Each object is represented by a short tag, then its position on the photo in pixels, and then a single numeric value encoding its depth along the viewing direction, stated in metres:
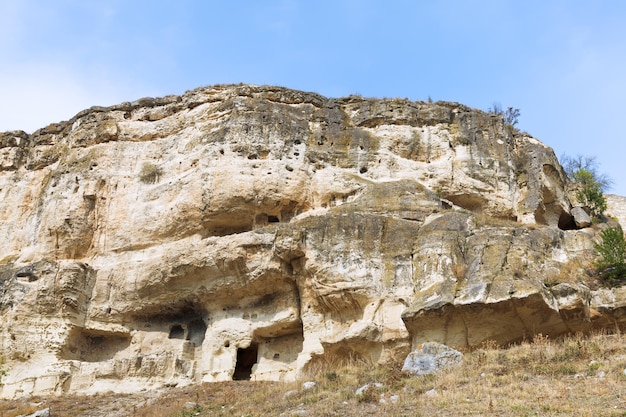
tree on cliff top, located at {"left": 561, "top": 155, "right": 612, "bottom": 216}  27.78
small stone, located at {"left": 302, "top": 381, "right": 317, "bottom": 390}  16.97
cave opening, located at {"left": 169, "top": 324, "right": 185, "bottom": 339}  23.94
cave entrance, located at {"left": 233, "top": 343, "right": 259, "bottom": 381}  23.03
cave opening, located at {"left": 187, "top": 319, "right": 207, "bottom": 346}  23.61
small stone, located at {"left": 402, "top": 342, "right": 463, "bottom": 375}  16.50
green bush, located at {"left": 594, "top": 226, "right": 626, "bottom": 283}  20.20
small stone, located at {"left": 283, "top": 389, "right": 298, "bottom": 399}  16.54
